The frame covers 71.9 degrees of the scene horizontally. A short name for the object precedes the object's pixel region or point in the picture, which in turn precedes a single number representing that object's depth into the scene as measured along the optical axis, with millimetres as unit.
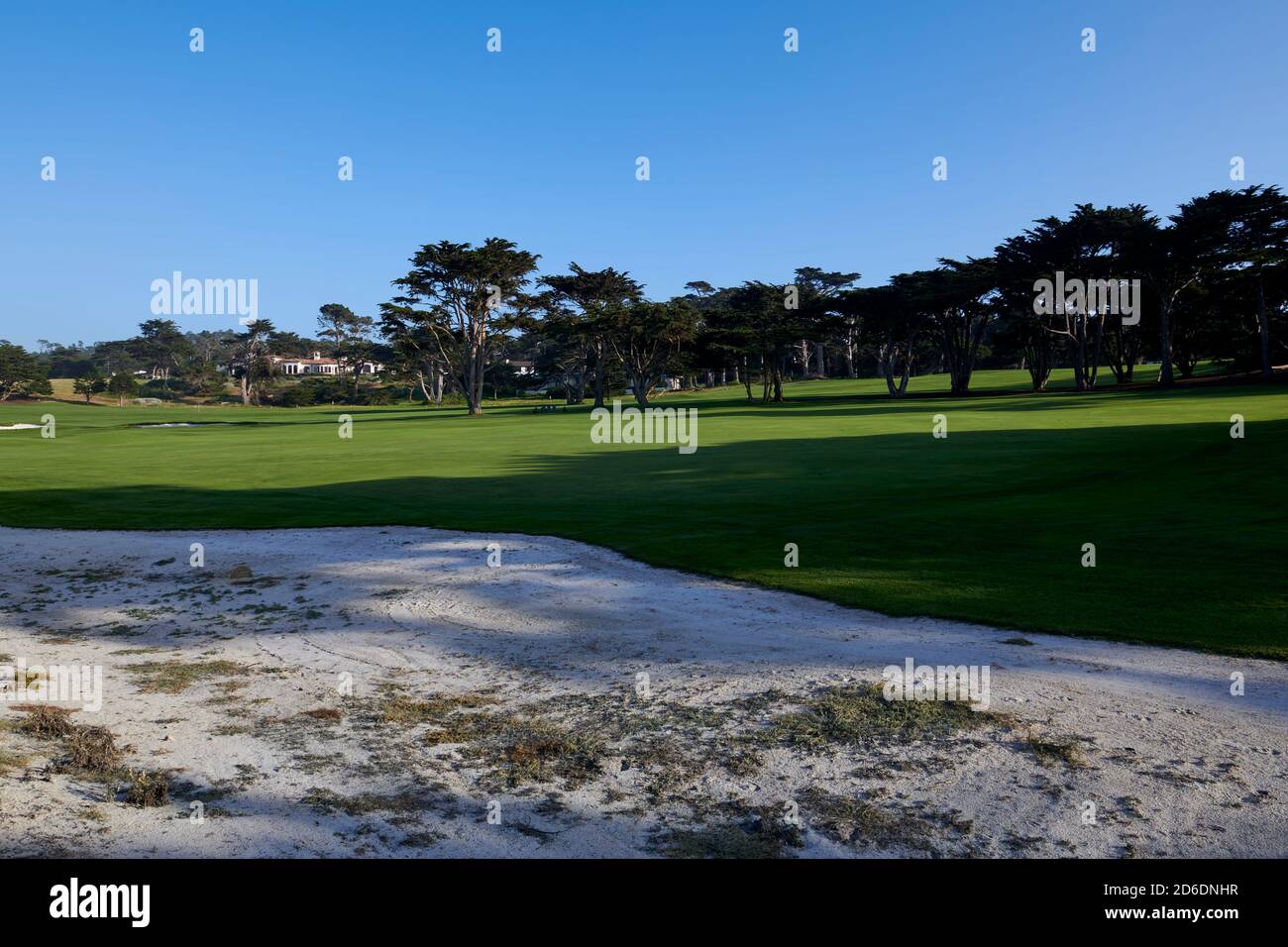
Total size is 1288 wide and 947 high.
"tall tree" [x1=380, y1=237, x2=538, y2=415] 83750
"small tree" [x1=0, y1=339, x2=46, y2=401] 123312
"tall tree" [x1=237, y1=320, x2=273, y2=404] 143125
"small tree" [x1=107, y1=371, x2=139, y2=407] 134250
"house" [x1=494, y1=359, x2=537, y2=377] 165862
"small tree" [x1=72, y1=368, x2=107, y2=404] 133625
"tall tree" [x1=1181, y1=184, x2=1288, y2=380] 67625
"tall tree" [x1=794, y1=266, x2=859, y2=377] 88312
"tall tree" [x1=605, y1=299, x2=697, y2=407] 85625
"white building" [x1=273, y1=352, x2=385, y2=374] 160362
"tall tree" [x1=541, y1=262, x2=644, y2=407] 93875
